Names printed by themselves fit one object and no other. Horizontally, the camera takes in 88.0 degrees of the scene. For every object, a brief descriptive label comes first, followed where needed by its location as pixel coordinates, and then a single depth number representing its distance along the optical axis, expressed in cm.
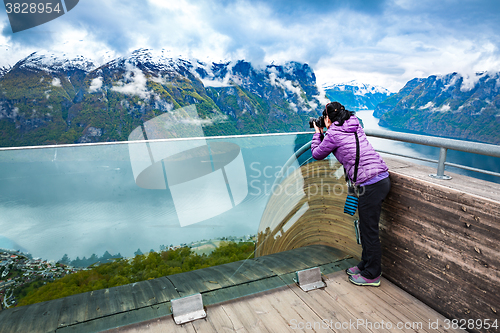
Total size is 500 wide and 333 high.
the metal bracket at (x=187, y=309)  140
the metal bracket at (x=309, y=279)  170
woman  166
